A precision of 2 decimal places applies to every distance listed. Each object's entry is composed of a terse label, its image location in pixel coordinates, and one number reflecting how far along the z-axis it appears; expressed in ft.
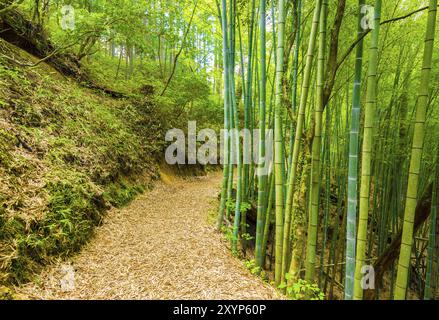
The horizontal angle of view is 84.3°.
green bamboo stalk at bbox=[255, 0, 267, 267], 8.65
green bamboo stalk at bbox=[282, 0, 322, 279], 6.39
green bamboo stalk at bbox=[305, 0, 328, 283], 6.51
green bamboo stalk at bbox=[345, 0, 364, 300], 6.20
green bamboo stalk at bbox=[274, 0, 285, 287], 7.57
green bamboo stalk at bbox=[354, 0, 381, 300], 5.64
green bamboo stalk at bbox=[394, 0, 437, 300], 5.52
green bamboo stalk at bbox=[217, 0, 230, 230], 10.27
